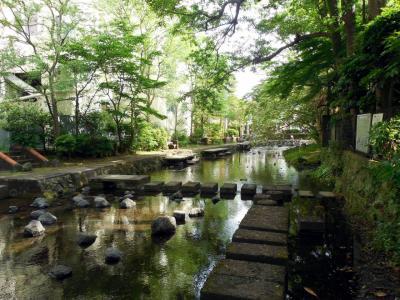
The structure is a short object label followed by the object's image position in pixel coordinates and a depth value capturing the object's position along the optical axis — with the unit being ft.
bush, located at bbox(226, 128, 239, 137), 162.40
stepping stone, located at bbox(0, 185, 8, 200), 35.40
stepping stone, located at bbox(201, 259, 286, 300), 12.48
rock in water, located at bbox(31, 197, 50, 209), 32.19
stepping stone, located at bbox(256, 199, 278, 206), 29.17
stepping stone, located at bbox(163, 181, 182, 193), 40.05
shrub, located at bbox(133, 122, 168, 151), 73.68
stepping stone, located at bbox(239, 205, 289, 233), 20.88
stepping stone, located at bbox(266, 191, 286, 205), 34.45
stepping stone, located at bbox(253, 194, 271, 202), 33.59
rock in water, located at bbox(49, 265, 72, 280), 17.03
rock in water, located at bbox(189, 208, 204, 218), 28.76
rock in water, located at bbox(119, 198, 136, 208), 32.34
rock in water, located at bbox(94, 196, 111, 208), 32.38
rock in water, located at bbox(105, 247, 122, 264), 19.15
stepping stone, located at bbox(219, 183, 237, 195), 38.73
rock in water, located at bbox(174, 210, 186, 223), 27.16
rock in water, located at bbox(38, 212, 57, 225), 26.76
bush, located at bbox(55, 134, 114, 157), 53.57
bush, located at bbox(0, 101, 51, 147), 53.72
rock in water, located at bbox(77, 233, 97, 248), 21.88
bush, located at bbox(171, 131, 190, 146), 101.38
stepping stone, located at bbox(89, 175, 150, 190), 41.16
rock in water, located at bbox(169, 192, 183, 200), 36.09
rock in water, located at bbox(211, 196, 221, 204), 34.84
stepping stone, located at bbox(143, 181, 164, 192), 40.16
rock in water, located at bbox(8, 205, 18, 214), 30.50
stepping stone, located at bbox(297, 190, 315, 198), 34.00
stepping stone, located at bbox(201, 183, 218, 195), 39.32
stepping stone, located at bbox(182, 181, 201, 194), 39.50
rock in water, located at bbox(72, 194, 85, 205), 33.70
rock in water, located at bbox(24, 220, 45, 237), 23.75
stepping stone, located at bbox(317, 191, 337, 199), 33.27
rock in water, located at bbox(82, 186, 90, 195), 39.03
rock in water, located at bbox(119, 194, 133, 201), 35.72
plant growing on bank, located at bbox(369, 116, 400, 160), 19.09
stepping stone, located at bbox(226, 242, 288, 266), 16.06
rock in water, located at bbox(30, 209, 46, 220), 28.15
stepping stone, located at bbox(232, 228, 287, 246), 18.31
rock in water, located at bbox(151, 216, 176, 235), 23.79
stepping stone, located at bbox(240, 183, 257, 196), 37.86
